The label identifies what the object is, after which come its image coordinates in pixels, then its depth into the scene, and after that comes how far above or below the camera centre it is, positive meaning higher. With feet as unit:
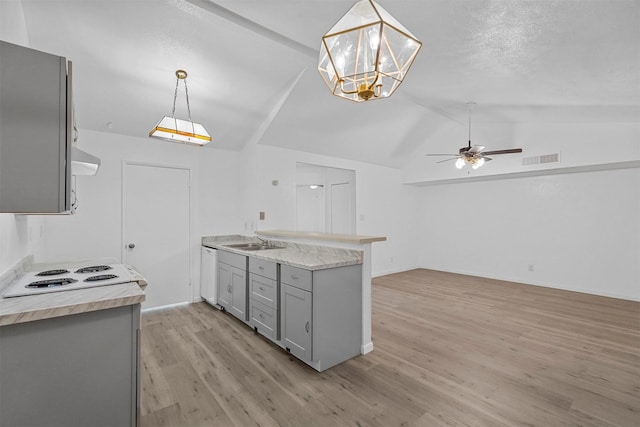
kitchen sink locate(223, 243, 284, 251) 13.49 -1.52
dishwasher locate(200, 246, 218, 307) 13.65 -3.03
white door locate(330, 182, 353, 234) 21.95 +0.54
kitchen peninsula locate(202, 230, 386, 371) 8.25 -2.59
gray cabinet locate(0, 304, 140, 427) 4.13 -2.44
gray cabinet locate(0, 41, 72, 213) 4.10 +1.25
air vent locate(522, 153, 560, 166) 15.80 +3.19
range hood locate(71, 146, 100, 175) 5.68 +1.10
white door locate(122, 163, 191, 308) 13.00 -0.70
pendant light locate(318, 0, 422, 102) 4.02 +2.45
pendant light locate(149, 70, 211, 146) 8.55 +2.49
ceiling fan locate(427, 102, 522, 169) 13.98 +3.05
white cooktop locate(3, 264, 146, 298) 5.30 -1.40
